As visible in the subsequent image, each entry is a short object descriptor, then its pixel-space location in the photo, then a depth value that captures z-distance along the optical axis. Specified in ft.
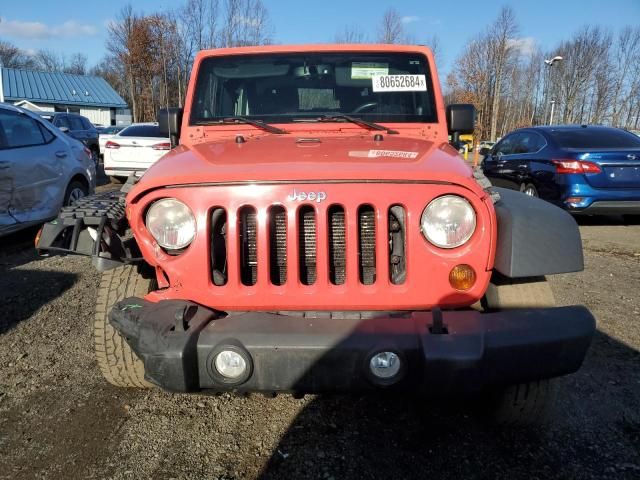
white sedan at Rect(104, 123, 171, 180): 36.80
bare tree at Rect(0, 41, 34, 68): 218.38
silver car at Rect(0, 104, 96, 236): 19.01
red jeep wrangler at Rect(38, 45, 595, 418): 6.29
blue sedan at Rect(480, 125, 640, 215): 24.04
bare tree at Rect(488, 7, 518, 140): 122.11
